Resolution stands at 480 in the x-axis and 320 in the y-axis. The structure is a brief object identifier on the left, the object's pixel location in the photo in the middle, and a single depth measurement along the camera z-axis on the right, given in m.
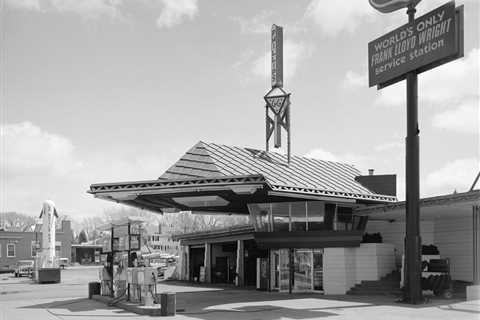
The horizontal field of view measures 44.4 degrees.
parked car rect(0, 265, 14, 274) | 61.02
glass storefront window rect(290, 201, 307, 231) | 25.12
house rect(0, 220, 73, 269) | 67.75
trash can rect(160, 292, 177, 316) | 16.12
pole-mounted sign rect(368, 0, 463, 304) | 17.78
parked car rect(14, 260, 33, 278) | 46.92
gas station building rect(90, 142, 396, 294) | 21.06
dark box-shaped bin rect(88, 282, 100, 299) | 22.41
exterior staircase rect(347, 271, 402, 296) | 22.99
